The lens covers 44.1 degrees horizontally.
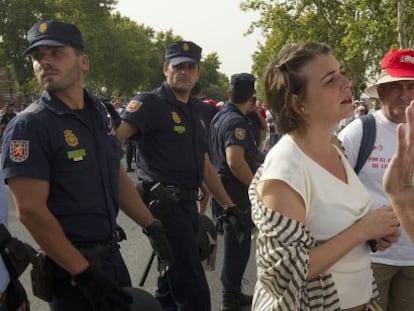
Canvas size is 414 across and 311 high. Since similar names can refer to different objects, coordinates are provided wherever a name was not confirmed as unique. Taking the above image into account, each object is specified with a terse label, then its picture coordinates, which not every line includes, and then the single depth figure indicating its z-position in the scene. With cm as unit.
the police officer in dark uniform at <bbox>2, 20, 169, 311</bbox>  209
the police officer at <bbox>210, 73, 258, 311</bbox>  410
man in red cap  266
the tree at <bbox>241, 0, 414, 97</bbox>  1727
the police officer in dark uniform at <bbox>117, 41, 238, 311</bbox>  324
